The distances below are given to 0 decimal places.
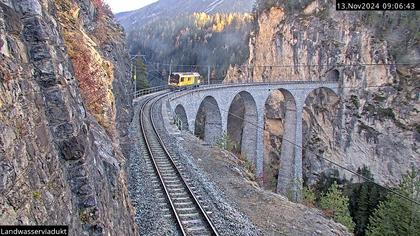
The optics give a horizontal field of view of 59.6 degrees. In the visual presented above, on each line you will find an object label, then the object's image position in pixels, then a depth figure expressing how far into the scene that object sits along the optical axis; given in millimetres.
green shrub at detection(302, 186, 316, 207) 28006
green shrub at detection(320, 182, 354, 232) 24786
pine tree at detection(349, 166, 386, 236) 37938
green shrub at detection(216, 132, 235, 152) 30219
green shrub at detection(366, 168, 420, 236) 23391
